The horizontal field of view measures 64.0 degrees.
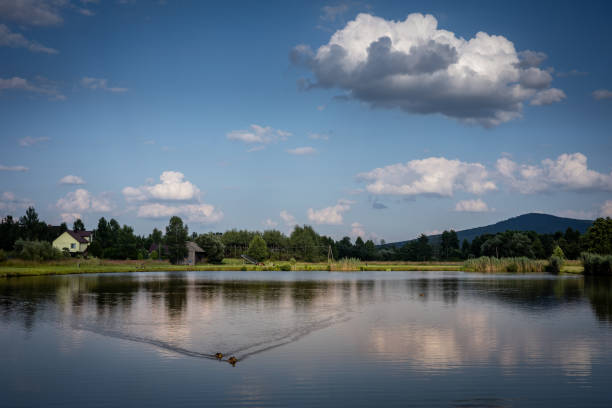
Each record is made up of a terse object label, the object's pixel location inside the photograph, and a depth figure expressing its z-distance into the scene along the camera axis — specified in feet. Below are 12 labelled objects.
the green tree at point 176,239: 338.34
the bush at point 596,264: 233.96
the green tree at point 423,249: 547.90
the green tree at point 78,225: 476.13
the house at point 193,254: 355.56
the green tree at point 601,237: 298.35
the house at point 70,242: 396.16
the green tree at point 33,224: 382.83
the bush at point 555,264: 256.32
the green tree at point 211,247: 360.48
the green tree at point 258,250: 392.53
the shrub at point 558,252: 337.93
